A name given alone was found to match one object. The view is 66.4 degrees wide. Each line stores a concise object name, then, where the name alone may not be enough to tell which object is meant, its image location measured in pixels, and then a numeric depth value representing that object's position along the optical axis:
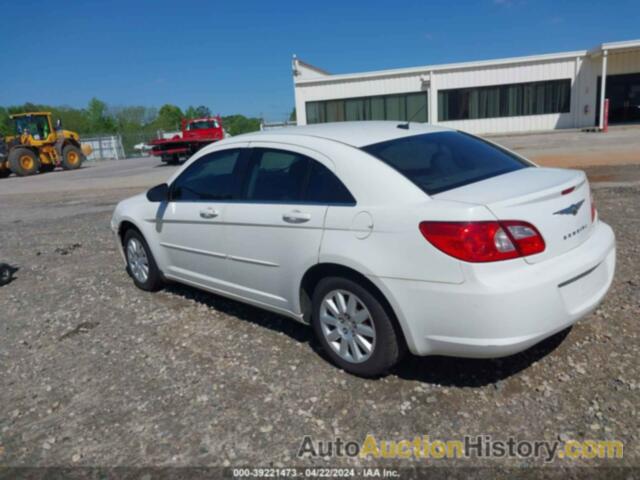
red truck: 25.22
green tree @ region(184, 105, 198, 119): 113.79
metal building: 27.69
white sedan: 2.60
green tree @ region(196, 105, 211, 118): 107.12
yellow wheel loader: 25.53
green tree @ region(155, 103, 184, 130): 104.62
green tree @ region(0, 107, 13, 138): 71.46
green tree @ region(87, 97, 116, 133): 88.10
